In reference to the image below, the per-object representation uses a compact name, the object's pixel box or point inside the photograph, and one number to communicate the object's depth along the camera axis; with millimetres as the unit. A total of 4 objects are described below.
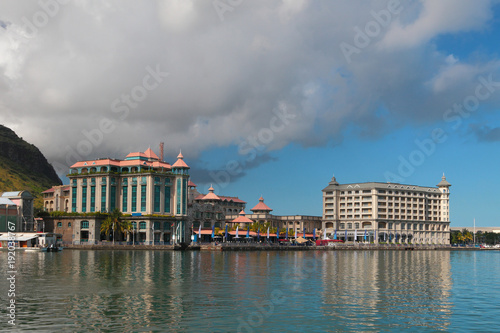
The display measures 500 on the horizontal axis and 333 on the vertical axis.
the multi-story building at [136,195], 163625
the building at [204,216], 187162
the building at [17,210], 154750
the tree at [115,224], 158500
